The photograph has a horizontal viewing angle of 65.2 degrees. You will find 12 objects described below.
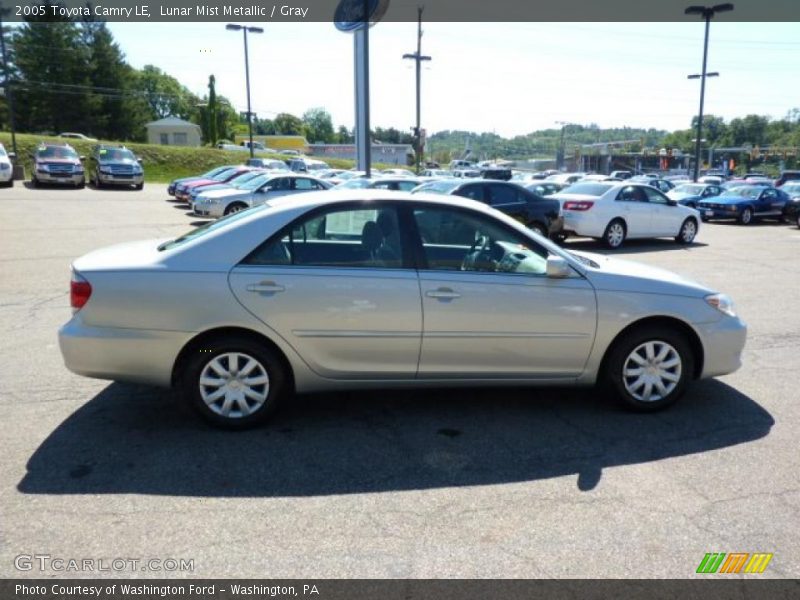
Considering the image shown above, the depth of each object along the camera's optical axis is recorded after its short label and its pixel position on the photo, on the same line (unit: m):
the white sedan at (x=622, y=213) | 14.73
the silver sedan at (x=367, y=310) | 4.11
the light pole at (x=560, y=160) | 83.30
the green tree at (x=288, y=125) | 138.50
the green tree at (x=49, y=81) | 60.50
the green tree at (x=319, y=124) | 157.69
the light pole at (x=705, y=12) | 28.60
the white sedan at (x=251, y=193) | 16.72
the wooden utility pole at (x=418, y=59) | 32.56
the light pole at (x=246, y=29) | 35.08
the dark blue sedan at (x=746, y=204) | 22.12
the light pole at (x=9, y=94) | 32.28
